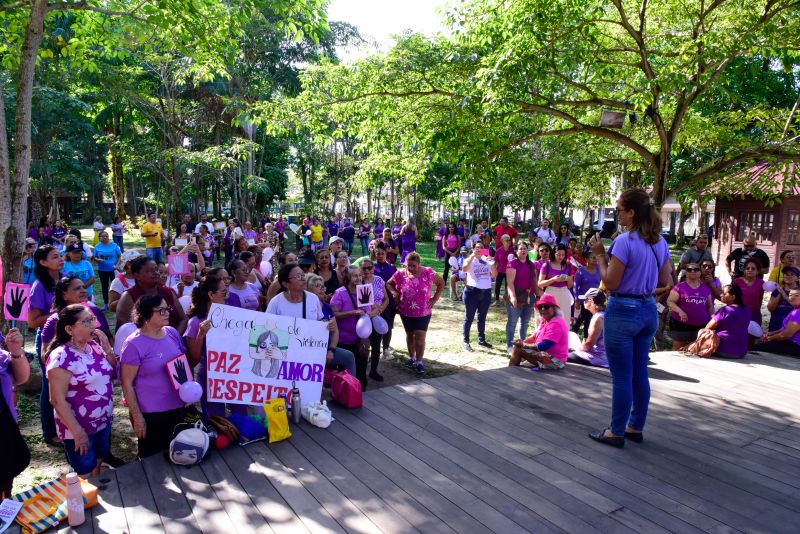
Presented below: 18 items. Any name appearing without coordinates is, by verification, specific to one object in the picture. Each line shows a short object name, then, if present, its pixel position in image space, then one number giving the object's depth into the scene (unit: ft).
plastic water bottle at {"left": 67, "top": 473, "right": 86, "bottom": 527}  10.13
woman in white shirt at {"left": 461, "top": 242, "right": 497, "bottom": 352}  26.81
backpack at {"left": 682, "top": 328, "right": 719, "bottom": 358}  22.43
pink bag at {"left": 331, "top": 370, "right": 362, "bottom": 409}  16.14
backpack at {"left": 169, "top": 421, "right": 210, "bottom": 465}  12.45
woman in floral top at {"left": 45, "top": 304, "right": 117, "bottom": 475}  12.00
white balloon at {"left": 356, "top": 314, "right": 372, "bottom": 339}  19.67
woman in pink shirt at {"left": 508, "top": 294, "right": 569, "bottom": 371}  20.17
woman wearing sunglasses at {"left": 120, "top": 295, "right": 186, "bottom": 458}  12.70
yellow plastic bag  13.79
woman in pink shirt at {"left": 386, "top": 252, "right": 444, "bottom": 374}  23.43
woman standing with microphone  12.26
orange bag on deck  10.03
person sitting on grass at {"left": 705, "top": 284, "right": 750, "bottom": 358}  22.43
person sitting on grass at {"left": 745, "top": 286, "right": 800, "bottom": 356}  23.49
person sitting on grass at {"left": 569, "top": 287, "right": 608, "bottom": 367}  20.72
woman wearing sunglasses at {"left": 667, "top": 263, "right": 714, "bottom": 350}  24.68
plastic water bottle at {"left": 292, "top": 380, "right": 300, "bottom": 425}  15.03
